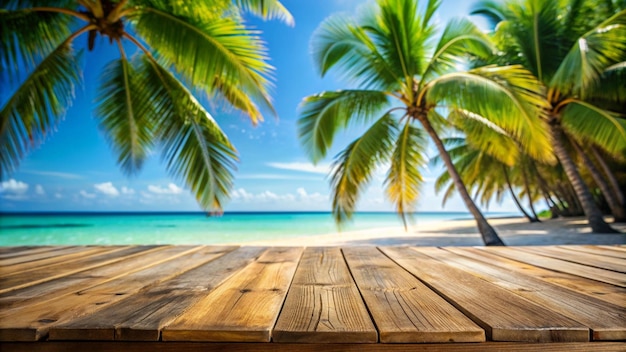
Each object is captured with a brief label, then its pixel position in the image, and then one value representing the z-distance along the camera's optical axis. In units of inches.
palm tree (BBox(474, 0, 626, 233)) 220.7
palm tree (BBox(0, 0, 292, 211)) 148.6
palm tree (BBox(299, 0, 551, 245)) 210.2
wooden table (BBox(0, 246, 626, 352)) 29.2
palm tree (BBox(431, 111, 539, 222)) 268.3
